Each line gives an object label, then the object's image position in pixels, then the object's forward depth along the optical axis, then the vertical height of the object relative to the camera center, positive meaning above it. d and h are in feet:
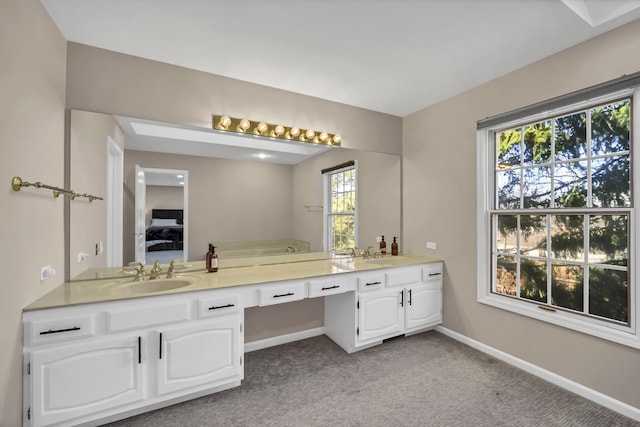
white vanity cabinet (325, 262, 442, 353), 8.03 -2.80
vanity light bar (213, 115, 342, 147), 7.65 +2.53
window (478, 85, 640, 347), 5.88 -0.03
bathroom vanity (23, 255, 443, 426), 4.74 -2.33
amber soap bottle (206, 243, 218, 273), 7.41 -1.23
